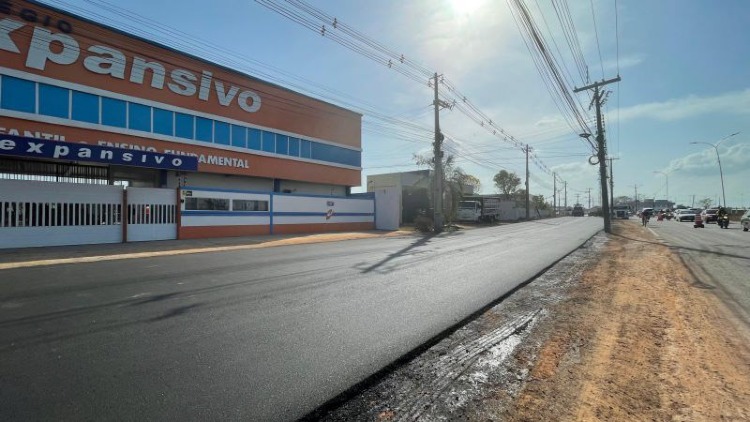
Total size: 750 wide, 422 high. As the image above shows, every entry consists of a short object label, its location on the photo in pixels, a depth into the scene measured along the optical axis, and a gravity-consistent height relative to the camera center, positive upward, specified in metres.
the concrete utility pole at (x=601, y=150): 29.28 +4.99
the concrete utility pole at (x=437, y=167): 31.12 +3.73
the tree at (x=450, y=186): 40.47 +2.91
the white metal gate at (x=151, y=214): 19.20 +0.02
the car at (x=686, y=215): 49.67 -0.12
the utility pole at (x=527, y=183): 61.19 +4.76
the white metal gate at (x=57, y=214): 15.97 +0.02
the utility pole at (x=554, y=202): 101.97 +3.19
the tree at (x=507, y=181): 81.62 +6.80
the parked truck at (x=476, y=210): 48.19 +0.51
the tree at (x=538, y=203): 81.49 +2.57
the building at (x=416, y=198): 42.44 +1.77
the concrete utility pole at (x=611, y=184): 62.59 +4.78
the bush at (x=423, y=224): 31.91 -0.81
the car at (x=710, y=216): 41.90 -0.20
